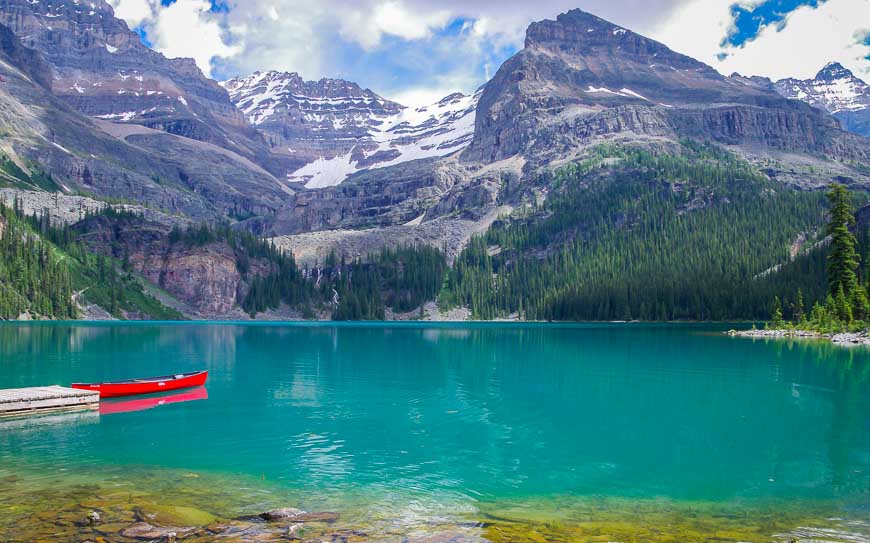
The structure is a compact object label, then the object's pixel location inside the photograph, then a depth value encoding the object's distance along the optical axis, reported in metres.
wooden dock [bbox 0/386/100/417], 43.72
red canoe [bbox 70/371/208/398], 52.19
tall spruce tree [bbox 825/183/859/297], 119.69
